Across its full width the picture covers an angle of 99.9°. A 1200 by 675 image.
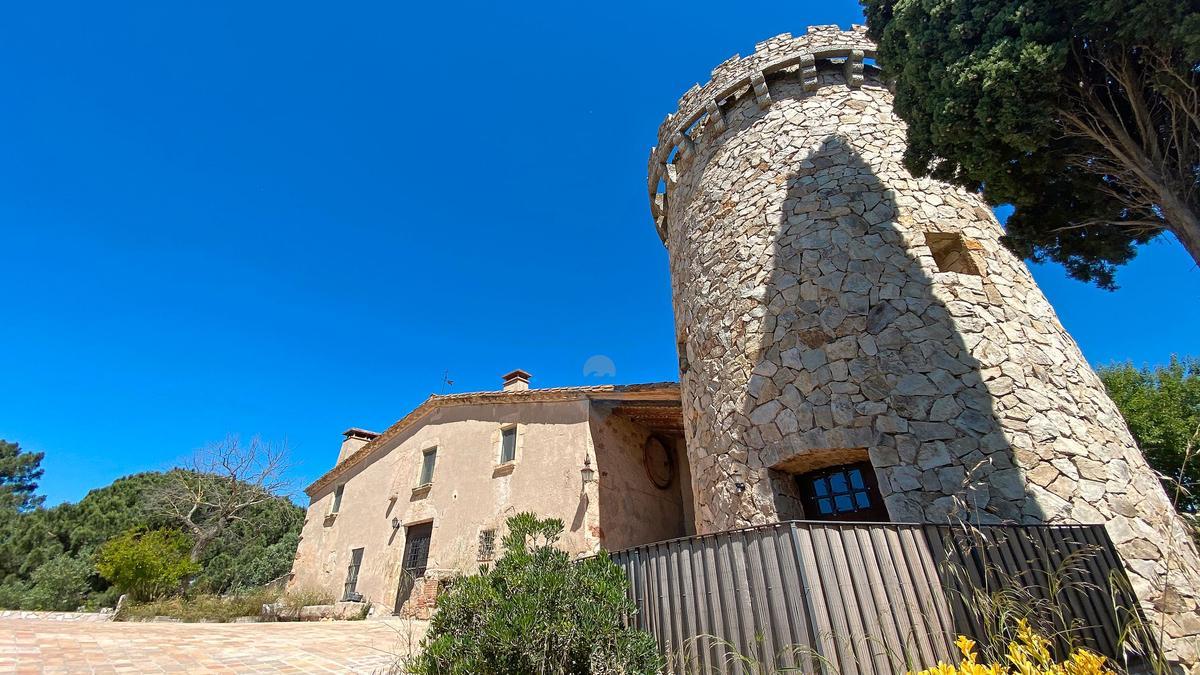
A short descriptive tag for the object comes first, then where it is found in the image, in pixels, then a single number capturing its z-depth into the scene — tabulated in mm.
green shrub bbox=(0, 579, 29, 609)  17172
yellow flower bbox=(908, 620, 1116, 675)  1857
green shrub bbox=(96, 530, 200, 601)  14039
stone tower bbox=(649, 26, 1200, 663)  4898
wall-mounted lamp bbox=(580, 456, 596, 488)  10227
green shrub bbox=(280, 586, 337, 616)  11539
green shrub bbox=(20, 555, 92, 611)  16547
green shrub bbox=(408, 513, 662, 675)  3141
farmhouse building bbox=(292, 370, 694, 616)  10656
